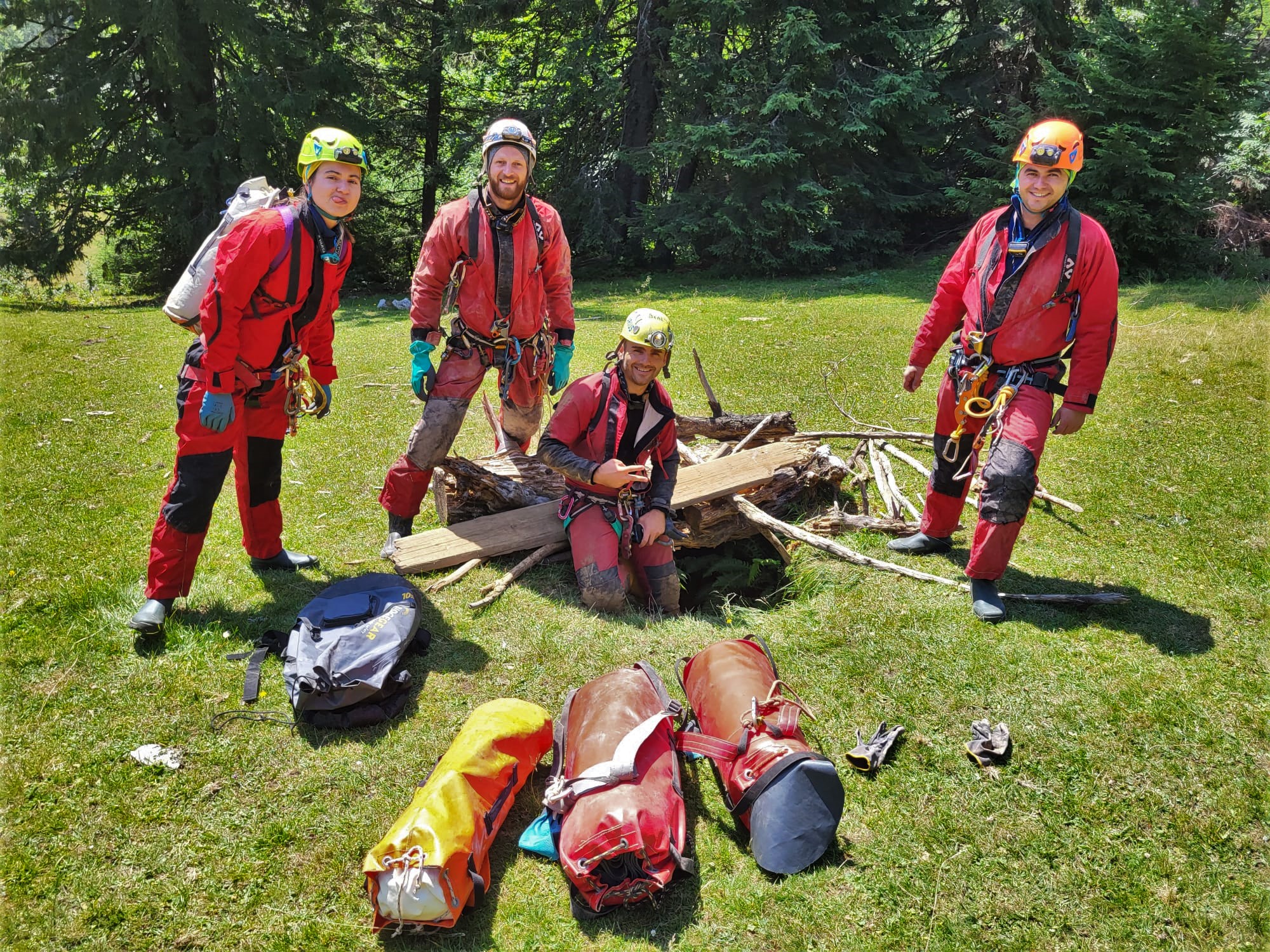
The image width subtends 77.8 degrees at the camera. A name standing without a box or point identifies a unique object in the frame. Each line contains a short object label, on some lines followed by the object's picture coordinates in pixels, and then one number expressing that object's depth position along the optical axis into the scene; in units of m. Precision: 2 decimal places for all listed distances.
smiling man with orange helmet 5.04
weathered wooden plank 5.94
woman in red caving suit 4.64
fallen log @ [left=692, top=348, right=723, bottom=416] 7.58
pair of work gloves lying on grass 4.09
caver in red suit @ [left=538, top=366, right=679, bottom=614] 5.42
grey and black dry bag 4.21
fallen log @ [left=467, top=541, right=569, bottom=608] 5.54
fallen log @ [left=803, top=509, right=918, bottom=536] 6.62
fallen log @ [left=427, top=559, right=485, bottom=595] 5.66
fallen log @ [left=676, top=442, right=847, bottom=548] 6.79
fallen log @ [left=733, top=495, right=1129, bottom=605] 5.36
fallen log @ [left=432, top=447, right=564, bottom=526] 6.40
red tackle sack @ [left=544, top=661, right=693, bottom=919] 3.23
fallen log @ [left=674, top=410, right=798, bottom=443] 7.75
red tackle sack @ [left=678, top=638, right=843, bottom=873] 3.47
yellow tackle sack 3.08
